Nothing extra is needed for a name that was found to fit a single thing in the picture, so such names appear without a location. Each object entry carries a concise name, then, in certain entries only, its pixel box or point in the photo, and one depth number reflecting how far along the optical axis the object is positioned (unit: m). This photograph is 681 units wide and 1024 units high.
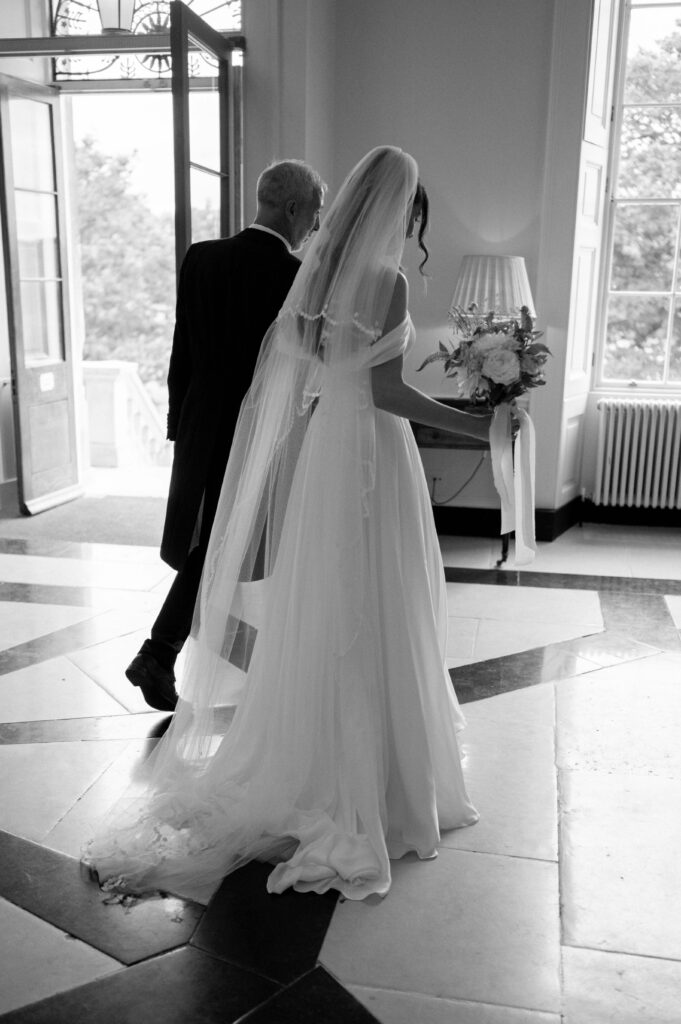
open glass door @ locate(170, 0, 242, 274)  4.82
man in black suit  3.02
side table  5.74
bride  2.40
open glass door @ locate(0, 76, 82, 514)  6.25
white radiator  6.28
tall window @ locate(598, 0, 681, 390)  6.12
